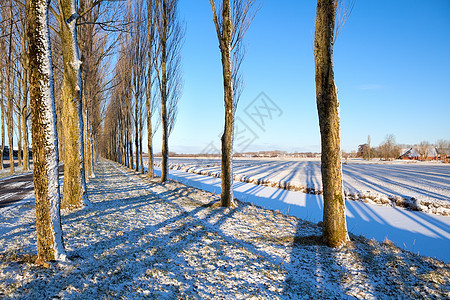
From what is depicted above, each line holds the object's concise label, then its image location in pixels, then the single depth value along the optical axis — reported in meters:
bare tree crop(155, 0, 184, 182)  13.45
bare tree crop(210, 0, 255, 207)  7.67
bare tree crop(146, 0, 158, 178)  15.19
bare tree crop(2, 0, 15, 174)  18.22
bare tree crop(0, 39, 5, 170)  19.84
